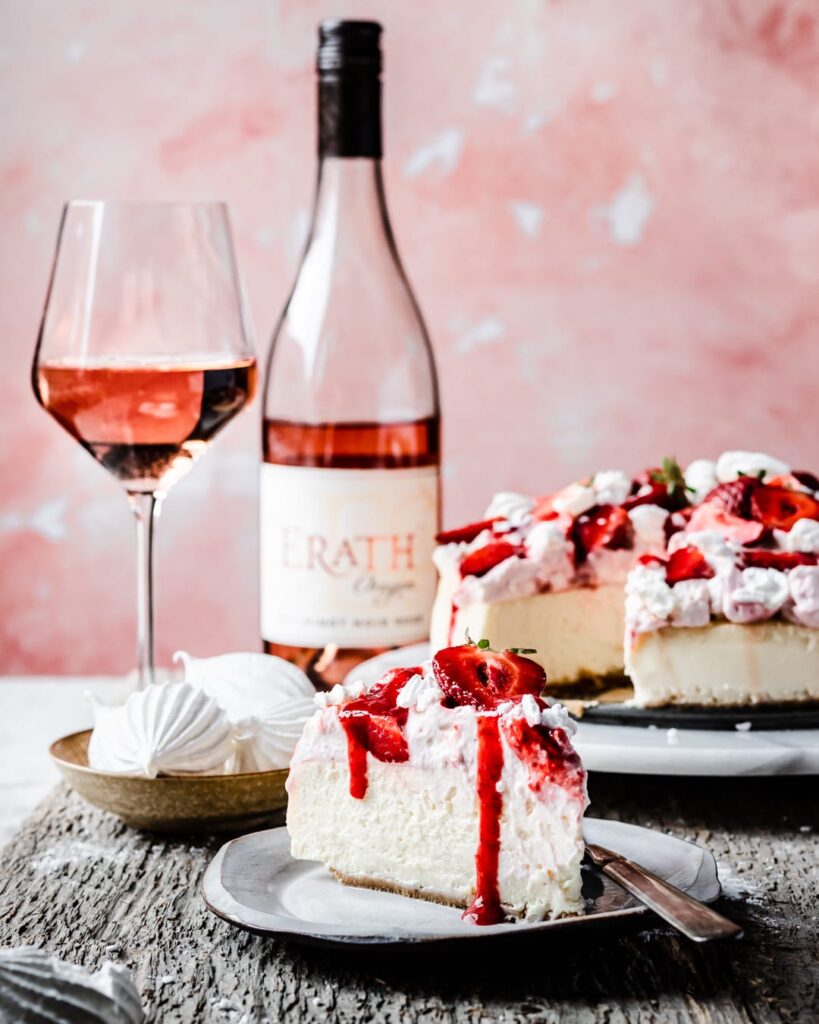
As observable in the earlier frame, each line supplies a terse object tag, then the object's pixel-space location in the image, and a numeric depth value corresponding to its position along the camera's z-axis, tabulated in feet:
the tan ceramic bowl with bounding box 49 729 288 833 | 2.77
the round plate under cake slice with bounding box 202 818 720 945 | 2.40
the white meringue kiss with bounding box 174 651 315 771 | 2.84
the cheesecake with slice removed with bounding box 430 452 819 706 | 3.05
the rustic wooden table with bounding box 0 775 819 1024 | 2.38
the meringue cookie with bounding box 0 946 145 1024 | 2.22
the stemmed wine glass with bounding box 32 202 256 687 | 3.11
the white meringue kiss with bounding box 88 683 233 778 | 2.78
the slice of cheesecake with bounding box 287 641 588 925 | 2.49
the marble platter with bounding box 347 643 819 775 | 2.84
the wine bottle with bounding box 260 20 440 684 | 3.47
